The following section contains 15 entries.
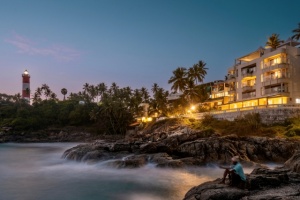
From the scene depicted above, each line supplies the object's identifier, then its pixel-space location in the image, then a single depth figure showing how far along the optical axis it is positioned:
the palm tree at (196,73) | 67.62
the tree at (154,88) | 95.11
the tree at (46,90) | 127.16
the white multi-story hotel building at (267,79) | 43.69
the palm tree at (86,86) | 123.04
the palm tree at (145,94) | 92.19
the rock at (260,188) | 9.99
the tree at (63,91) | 136.00
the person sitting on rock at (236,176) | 11.26
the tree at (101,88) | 120.25
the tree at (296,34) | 47.30
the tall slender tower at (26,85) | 111.56
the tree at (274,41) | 53.18
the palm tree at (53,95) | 128.12
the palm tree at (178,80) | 66.00
